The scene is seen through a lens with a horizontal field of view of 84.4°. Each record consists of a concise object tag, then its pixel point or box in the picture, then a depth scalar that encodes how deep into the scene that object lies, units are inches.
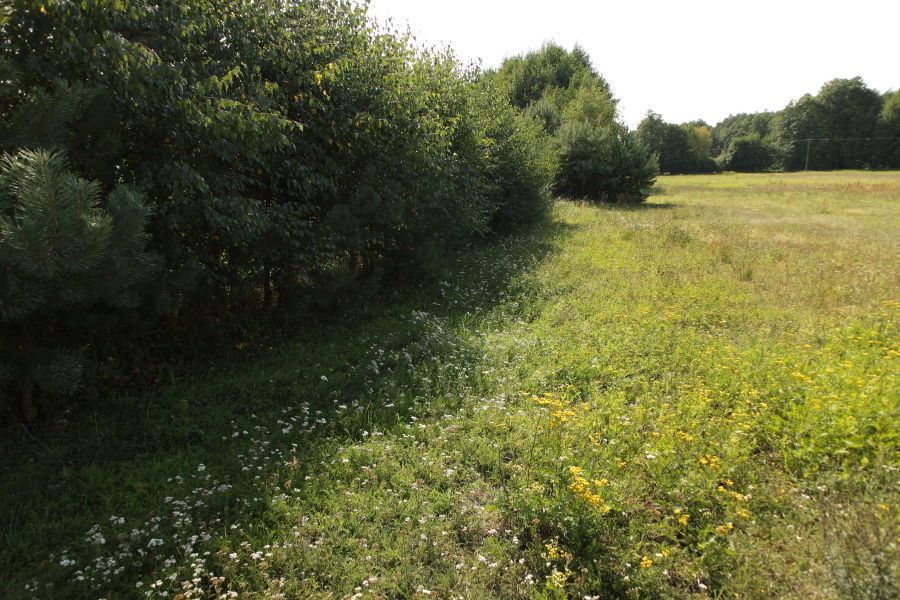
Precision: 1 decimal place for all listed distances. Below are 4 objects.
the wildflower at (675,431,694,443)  169.8
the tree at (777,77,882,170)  2733.8
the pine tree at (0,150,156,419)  116.0
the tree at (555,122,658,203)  1054.4
